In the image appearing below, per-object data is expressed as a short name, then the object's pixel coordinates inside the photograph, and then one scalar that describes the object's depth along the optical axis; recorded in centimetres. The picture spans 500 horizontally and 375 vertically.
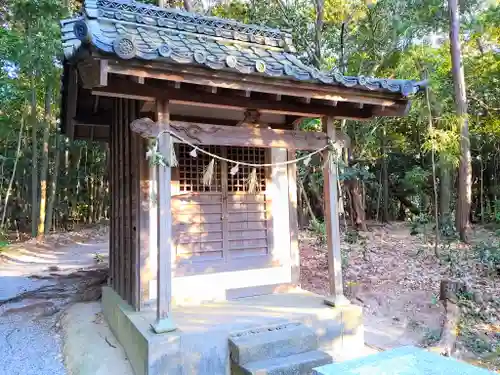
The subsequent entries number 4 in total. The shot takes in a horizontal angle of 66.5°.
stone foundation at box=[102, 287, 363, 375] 359
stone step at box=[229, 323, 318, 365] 368
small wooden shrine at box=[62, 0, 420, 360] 355
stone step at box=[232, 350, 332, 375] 346
